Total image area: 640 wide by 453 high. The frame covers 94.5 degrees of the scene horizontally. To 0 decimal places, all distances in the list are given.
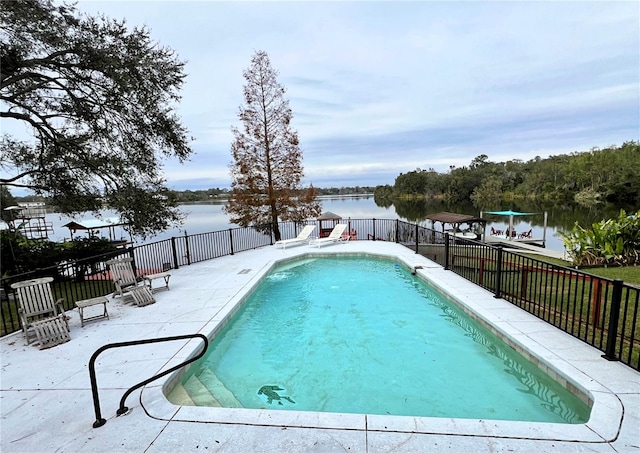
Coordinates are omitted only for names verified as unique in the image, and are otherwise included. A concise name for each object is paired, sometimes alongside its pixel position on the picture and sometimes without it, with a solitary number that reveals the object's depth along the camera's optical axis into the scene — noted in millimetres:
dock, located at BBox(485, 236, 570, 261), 14425
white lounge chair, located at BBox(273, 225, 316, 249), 12039
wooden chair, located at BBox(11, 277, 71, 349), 4367
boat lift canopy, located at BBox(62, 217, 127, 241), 12555
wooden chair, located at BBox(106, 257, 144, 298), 6457
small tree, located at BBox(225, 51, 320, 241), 13727
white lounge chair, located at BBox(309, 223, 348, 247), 12188
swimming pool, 3326
